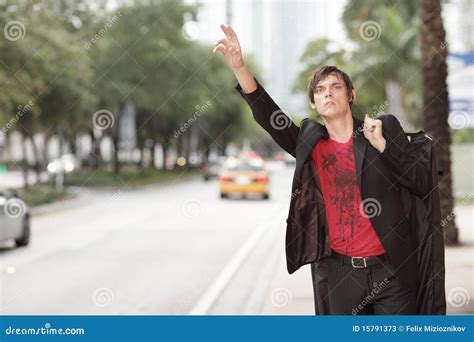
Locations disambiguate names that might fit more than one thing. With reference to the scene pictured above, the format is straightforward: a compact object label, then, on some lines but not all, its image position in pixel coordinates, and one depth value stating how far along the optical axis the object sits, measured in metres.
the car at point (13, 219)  12.21
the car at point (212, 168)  44.56
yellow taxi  25.84
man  3.27
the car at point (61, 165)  26.60
